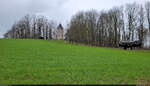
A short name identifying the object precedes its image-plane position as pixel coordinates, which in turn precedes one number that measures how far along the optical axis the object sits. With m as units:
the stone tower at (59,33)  76.74
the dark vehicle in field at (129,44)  28.34
